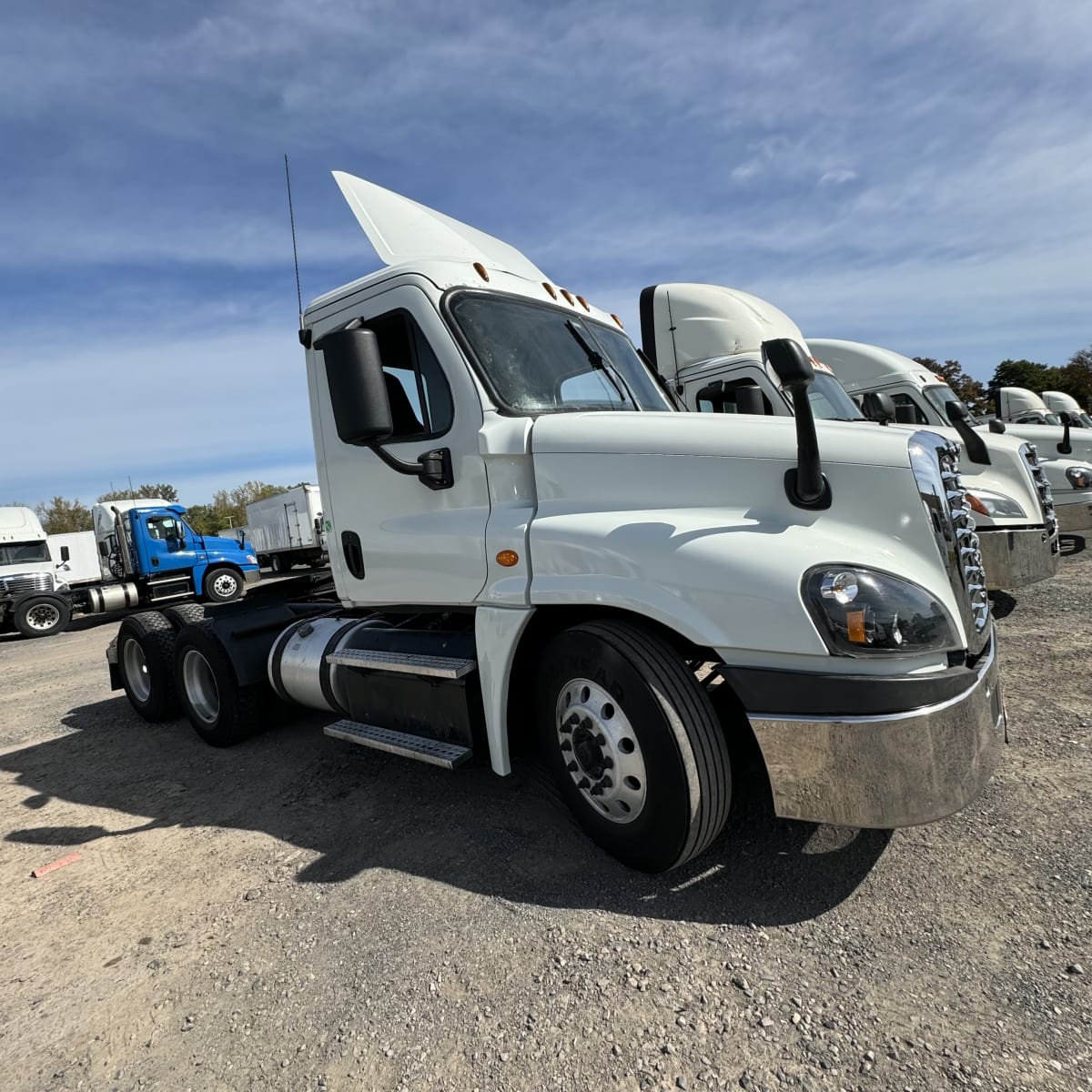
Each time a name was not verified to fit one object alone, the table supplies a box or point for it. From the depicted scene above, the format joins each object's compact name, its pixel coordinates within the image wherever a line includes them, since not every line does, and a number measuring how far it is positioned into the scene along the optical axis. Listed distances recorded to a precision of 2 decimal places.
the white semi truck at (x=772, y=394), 6.07
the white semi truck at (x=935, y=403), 8.74
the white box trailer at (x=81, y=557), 28.79
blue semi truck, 17.48
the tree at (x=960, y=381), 42.09
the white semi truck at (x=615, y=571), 2.28
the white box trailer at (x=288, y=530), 28.19
